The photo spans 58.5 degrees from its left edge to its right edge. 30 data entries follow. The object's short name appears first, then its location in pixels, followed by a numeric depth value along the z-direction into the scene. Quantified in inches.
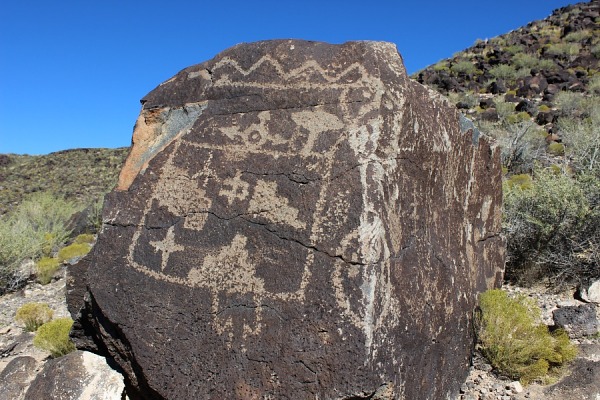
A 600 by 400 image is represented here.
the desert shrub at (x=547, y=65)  848.9
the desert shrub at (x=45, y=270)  307.4
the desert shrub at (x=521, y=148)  445.7
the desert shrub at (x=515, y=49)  999.0
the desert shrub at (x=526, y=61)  887.1
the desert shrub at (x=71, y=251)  343.6
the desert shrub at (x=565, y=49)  885.8
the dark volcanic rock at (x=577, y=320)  163.0
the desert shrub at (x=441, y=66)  1061.6
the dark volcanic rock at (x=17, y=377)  168.2
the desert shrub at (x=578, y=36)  943.7
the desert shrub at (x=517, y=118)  581.6
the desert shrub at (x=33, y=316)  228.7
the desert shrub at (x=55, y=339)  187.3
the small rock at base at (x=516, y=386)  141.1
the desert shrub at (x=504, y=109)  613.5
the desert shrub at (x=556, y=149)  461.1
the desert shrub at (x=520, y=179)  362.0
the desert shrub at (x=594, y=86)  647.1
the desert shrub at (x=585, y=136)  305.6
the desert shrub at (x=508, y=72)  848.9
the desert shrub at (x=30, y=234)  310.8
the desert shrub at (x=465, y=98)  723.4
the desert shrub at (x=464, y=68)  962.7
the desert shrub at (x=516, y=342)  146.2
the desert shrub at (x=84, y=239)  416.0
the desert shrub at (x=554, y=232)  209.5
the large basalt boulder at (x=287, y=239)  104.2
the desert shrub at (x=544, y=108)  629.6
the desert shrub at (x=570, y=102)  577.0
